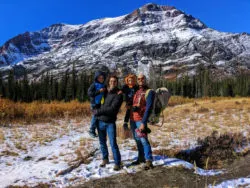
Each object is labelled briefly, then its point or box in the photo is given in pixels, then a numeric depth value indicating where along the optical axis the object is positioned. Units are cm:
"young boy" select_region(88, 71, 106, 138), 652
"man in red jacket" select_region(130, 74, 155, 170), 621
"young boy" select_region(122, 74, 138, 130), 655
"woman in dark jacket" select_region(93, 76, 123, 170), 632
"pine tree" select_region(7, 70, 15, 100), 6420
